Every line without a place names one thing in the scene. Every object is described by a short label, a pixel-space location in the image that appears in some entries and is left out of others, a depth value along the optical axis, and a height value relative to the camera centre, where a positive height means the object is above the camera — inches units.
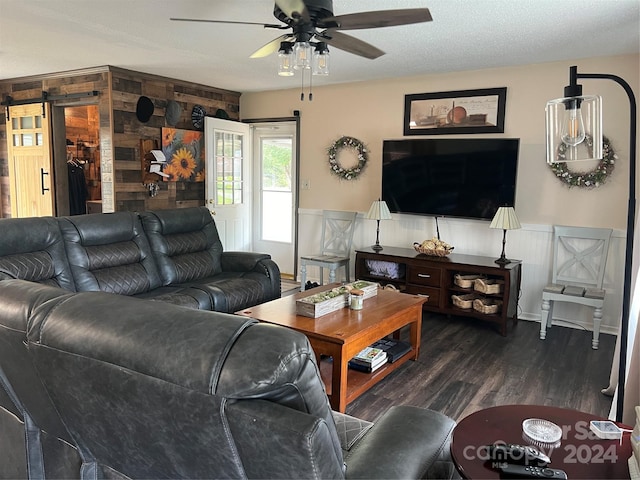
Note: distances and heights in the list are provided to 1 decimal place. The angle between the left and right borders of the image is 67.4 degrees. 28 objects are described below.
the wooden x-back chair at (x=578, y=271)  156.4 -28.8
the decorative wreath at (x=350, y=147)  220.0 +13.4
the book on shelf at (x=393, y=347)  130.2 -44.9
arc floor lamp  71.6 +10.1
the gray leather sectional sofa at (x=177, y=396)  38.2 -18.5
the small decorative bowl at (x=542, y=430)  56.4 -28.8
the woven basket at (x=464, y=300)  178.1 -41.4
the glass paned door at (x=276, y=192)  249.9 -3.6
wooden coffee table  105.5 -33.0
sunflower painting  220.5 +13.7
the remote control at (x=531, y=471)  48.2 -28.5
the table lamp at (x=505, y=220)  171.0 -11.0
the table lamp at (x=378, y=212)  200.8 -10.5
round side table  51.2 -29.2
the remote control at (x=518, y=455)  51.2 -28.6
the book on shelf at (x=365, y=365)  121.2 -45.2
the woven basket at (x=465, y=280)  177.0 -33.7
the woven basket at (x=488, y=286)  170.4 -34.3
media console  170.6 -33.7
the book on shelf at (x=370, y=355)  121.9 -43.4
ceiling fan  93.4 +33.8
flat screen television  180.5 +4.9
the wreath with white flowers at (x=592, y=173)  165.8 +6.2
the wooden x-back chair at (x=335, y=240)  213.9 -25.1
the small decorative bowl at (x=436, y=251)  185.0 -24.5
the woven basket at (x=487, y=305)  172.1 -41.8
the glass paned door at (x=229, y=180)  231.9 +2.2
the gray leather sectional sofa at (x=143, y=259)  124.1 -23.0
